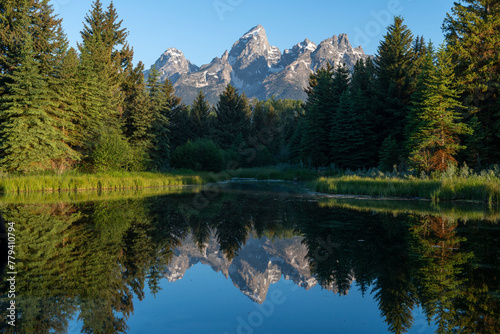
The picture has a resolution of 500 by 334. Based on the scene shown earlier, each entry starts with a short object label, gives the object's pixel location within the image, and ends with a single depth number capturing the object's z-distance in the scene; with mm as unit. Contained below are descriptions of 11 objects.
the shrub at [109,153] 32938
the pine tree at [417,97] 28194
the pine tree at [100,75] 36219
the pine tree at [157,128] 44550
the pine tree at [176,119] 67562
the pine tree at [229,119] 79000
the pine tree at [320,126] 43438
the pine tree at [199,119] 75375
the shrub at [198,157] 46156
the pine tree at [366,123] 39219
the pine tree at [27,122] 28891
